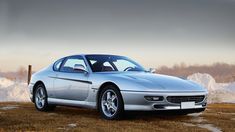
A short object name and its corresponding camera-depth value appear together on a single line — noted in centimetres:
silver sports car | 901
